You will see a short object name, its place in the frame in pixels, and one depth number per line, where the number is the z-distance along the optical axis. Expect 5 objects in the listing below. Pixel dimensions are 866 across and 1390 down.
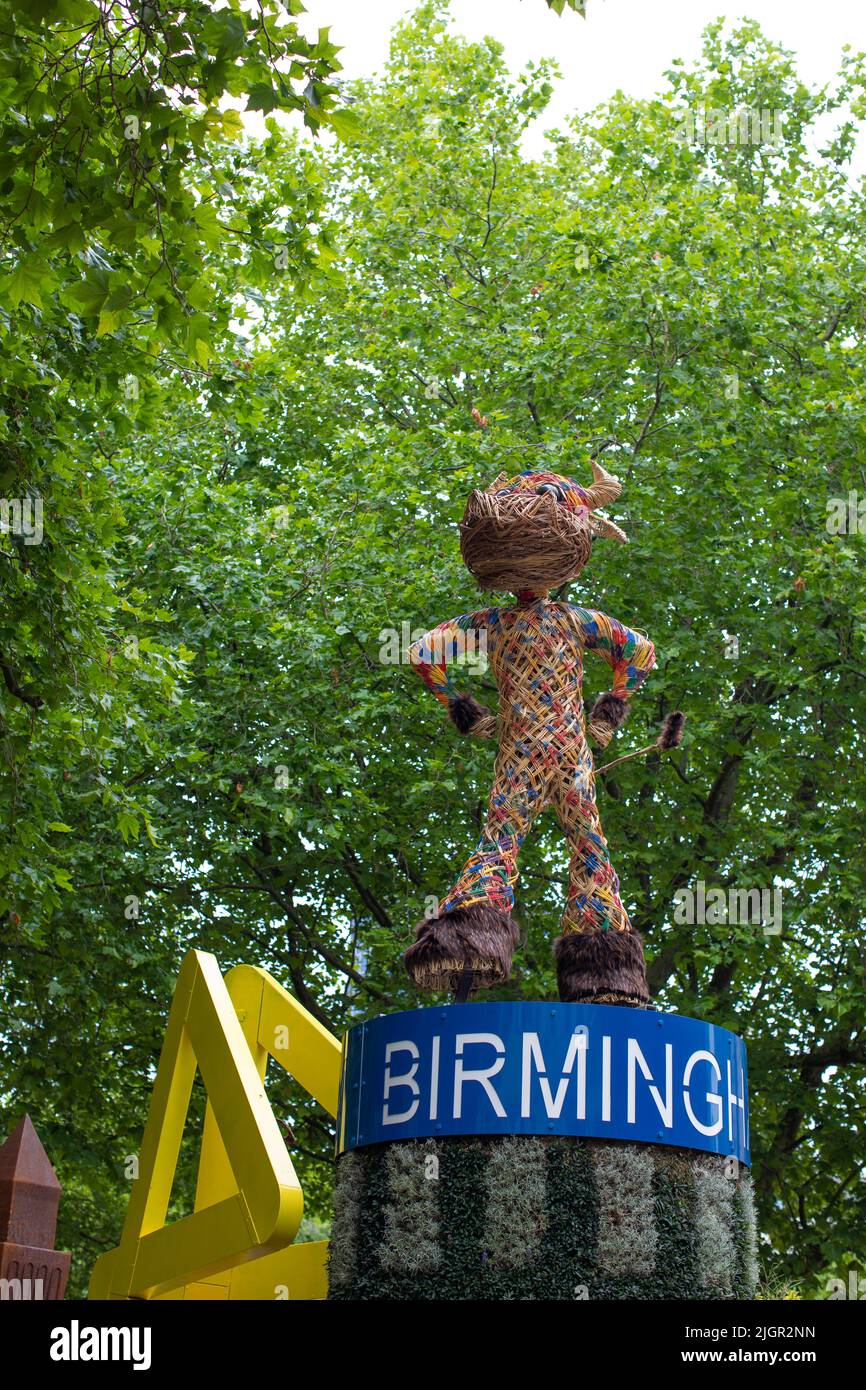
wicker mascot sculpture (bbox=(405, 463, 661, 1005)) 12.84
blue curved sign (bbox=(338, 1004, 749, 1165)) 11.17
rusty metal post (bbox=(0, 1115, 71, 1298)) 11.91
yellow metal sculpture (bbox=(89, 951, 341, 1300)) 10.70
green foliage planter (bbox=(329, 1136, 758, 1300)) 10.84
